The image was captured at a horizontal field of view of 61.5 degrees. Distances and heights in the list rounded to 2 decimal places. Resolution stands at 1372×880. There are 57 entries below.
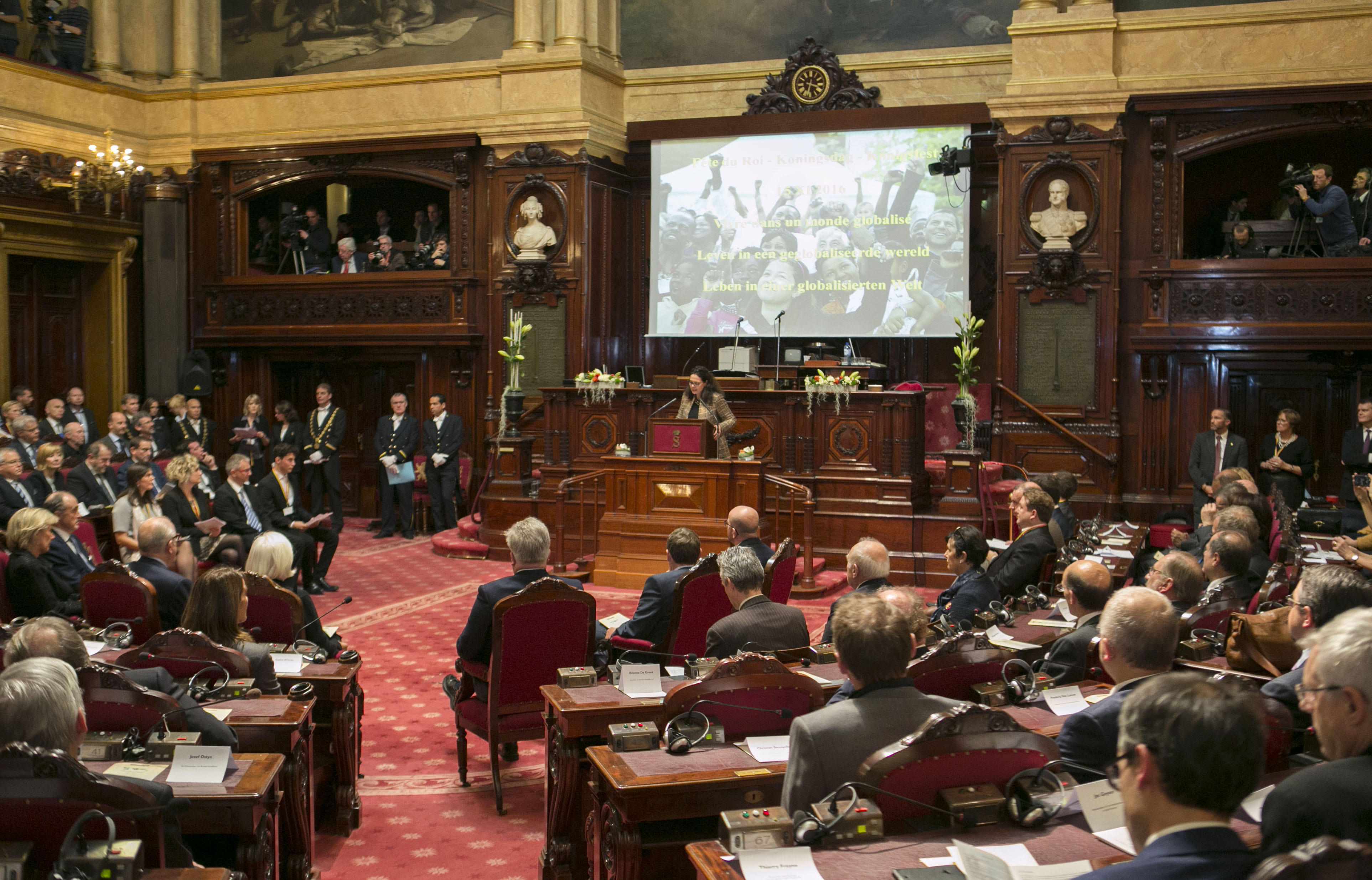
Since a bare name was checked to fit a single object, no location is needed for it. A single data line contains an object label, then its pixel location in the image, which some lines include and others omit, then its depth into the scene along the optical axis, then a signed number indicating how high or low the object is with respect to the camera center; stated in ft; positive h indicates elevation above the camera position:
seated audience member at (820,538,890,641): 16.16 -2.31
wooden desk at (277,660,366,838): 14.60 -4.50
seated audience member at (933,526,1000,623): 17.29 -2.73
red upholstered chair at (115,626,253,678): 12.79 -2.81
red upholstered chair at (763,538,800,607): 19.22 -2.97
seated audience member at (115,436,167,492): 29.45 -1.49
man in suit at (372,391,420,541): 40.75 -1.83
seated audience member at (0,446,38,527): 25.59 -1.92
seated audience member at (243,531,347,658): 17.16 -2.45
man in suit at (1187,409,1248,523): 33.37 -1.51
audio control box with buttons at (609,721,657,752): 10.64 -3.12
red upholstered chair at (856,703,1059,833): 8.15 -2.54
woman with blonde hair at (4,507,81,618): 19.35 -2.83
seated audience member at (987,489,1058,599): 19.92 -2.60
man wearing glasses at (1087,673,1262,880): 5.78 -1.94
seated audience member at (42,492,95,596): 20.34 -2.64
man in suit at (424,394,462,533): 41.22 -2.20
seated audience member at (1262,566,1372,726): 11.17 -1.91
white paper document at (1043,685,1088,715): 11.35 -2.97
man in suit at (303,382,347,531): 36.94 -1.69
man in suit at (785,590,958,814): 8.58 -2.36
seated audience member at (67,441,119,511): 27.96 -1.93
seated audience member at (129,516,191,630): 18.54 -2.72
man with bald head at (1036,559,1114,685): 13.08 -2.55
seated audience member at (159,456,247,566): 26.17 -2.42
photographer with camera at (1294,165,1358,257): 35.94 +5.96
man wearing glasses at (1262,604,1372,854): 6.40 -2.08
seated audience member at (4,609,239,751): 10.47 -2.28
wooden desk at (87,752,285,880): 9.80 -3.51
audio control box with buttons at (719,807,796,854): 7.79 -2.91
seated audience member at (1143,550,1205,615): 15.47 -2.38
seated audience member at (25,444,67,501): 26.78 -1.68
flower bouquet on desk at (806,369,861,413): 34.19 +0.42
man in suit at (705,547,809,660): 14.11 -2.72
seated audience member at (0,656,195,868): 7.98 -2.13
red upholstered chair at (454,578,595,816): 15.76 -3.50
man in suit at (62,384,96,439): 38.96 -0.39
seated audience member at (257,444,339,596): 28.86 -2.83
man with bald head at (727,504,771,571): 20.22 -2.25
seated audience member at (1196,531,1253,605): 16.19 -2.32
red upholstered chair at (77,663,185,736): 10.66 -2.80
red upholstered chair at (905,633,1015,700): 11.68 -2.71
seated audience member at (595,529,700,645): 17.31 -3.17
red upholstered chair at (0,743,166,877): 7.63 -2.64
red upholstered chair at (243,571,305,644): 16.55 -3.02
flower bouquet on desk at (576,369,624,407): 36.40 +0.49
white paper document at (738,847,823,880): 7.50 -3.05
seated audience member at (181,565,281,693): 13.69 -2.50
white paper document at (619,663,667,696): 12.91 -3.12
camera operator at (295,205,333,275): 47.42 +6.56
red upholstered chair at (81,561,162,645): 17.66 -3.04
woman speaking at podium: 32.32 -0.02
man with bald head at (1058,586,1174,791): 9.62 -2.00
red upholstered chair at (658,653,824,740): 10.94 -2.77
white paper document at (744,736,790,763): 10.44 -3.20
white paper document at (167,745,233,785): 9.99 -3.17
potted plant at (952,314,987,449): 35.09 +0.64
